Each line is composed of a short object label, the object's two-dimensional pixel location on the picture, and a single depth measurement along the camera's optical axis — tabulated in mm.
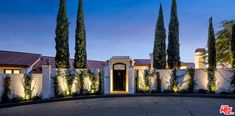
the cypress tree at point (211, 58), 11616
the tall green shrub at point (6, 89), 9229
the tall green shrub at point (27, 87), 9924
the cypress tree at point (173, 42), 13559
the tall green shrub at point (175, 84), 12227
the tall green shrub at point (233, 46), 11339
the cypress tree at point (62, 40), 11834
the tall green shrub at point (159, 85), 12537
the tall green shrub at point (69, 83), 11273
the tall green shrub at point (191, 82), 12009
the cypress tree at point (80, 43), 12437
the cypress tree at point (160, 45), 13743
